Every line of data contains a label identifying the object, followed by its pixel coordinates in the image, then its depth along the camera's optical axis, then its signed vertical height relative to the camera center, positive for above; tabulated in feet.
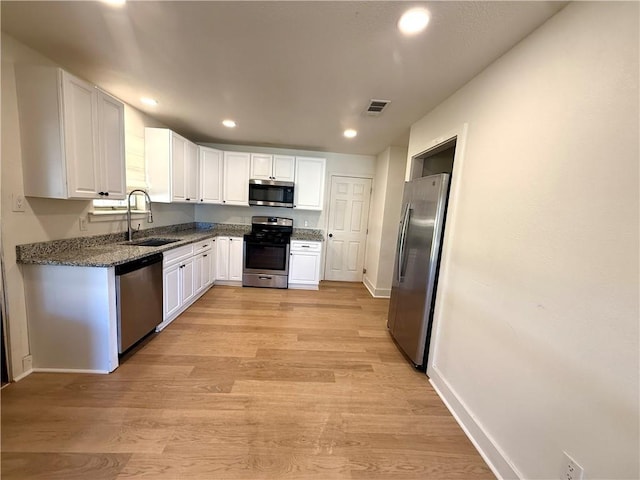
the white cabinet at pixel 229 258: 13.55 -2.82
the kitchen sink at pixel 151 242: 9.30 -1.60
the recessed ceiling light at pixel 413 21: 4.13 +3.48
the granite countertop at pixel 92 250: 6.00 -1.57
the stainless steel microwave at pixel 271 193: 13.92 +0.93
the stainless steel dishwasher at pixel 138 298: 6.67 -2.89
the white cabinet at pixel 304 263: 13.74 -2.88
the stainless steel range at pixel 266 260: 13.50 -2.78
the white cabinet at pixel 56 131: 5.72 +1.56
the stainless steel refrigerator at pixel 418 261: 6.85 -1.26
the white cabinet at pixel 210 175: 13.25 +1.68
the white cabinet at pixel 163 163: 10.36 +1.69
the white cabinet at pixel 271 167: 13.84 +2.45
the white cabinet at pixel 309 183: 14.11 +1.69
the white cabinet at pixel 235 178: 13.82 +1.64
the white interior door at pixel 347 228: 15.58 -0.81
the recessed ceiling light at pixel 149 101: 8.55 +3.55
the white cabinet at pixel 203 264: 11.30 -2.92
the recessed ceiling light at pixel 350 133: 10.60 +3.67
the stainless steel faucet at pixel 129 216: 9.07 -0.61
